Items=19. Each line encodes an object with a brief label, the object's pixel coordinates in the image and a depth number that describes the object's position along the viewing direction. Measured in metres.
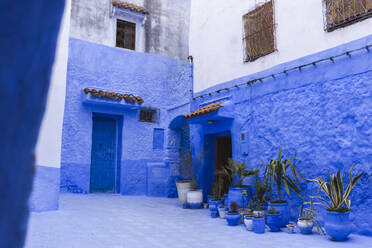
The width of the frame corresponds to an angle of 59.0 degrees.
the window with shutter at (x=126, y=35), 11.79
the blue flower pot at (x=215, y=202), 7.12
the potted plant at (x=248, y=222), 5.63
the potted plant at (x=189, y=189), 8.20
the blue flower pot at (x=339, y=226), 4.72
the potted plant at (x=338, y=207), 4.75
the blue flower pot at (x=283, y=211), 5.71
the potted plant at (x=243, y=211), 6.29
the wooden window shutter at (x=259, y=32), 7.30
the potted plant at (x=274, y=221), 5.55
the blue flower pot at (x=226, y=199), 7.25
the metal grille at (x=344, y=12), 5.50
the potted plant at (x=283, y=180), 5.75
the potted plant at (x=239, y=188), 6.72
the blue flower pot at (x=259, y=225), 5.43
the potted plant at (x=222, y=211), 6.88
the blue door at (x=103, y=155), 10.74
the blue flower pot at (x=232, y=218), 6.07
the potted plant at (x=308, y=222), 5.25
